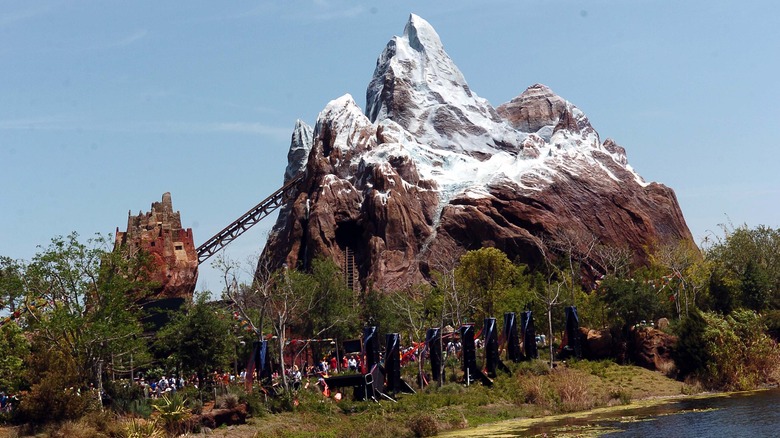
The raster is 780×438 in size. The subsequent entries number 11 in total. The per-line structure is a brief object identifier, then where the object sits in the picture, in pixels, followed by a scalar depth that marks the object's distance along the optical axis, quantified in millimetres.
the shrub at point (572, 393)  40406
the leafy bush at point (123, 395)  34750
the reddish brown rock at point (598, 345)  51531
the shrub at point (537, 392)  41169
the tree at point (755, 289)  56156
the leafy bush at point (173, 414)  32562
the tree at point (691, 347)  45375
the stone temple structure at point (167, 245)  58250
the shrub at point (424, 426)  34125
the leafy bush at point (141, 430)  31266
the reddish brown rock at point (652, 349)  48438
